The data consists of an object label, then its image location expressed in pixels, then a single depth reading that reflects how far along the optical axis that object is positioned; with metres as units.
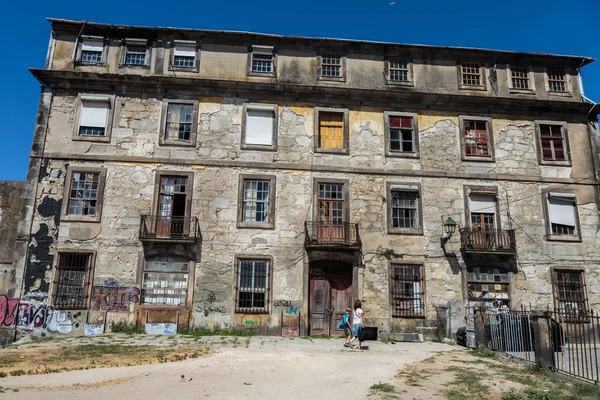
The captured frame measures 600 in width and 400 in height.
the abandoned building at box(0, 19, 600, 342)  17.22
